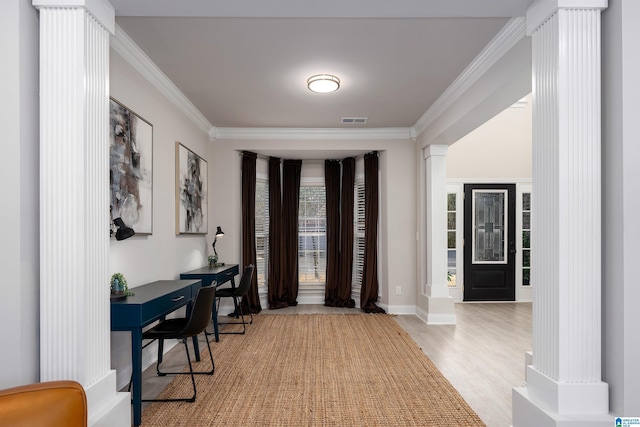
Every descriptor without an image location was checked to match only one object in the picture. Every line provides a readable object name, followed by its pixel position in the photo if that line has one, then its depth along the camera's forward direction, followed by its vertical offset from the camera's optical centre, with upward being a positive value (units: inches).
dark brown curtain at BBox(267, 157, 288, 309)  255.8 -16.7
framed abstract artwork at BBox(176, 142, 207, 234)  175.6 +11.6
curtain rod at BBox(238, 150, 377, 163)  252.7 +37.8
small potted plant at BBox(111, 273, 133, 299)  110.4 -19.3
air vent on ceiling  212.2 +51.6
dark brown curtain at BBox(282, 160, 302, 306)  260.6 -5.1
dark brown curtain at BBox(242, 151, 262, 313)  237.3 -4.1
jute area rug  104.4 -53.0
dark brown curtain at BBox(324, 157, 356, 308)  258.1 -10.3
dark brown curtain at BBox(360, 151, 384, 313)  245.6 -13.4
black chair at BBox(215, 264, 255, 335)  187.2 -34.5
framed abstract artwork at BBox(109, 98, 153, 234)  119.6 +15.7
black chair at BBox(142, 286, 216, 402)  115.0 -33.0
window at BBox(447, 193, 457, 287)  279.6 -16.5
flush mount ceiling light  153.8 +52.0
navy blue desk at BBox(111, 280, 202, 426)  101.2 -26.4
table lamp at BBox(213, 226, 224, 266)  209.3 -11.8
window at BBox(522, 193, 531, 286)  282.7 -17.4
